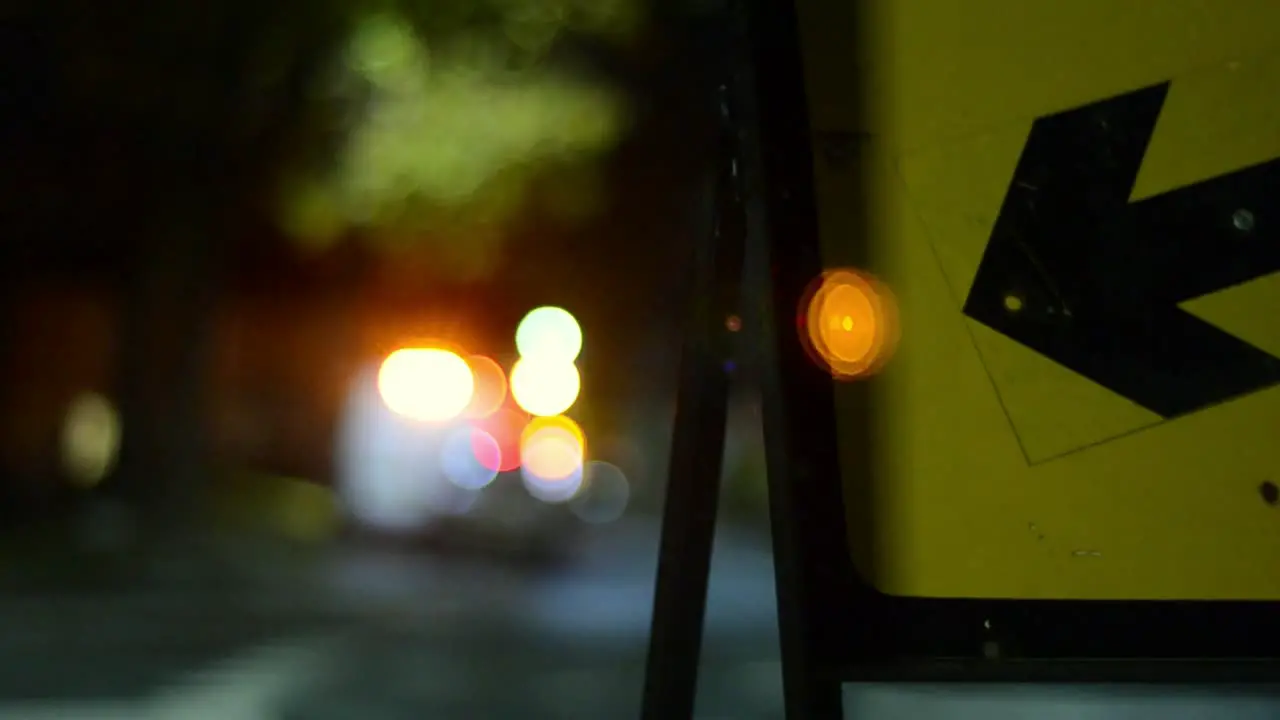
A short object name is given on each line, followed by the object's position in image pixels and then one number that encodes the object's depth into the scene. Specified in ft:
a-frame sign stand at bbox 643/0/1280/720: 8.54
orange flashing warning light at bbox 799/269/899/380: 8.64
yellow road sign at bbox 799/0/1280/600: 8.71
